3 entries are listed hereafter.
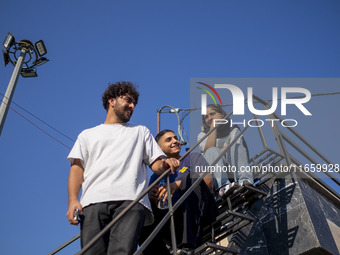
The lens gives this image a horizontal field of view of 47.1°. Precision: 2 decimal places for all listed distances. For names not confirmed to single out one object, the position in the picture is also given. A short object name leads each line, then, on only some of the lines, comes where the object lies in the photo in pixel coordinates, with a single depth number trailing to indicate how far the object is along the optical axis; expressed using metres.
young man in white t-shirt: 2.92
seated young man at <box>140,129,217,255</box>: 3.64
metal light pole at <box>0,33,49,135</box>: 9.18
